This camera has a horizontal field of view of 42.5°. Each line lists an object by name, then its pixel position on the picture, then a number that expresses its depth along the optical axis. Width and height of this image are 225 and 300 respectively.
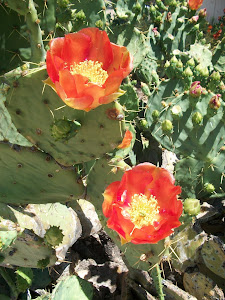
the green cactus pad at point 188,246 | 0.40
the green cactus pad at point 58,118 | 0.24
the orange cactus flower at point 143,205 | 0.24
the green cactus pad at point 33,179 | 0.29
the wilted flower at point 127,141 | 0.32
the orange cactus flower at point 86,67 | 0.20
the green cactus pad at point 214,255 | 0.38
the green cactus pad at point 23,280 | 0.31
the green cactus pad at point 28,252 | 0.31
